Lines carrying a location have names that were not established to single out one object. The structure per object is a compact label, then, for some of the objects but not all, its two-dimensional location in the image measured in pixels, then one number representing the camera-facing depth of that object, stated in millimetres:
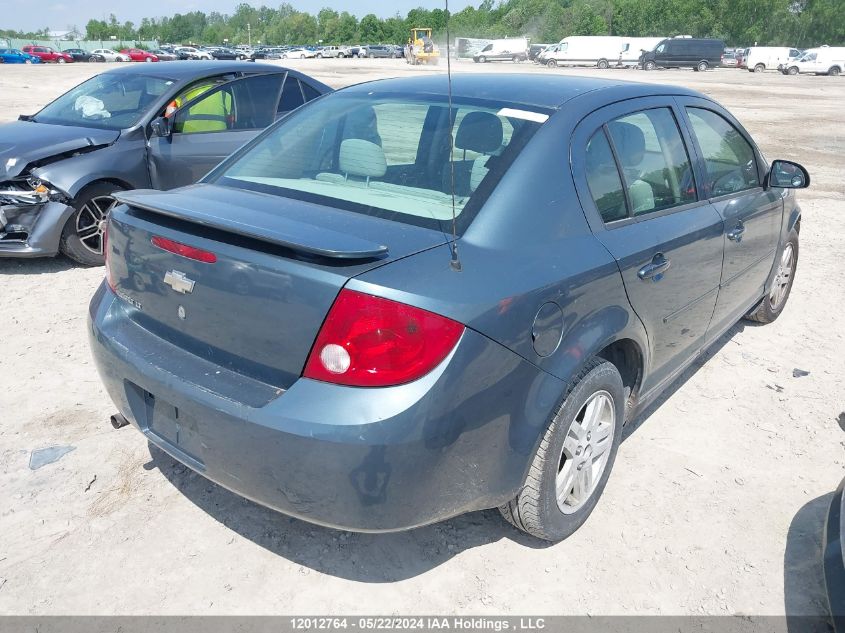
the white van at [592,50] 55844
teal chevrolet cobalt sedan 2152
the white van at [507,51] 58566
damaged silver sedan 5742
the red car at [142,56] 66931
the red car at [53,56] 65562
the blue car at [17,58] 62875
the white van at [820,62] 47031
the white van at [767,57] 50469
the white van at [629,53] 56062
